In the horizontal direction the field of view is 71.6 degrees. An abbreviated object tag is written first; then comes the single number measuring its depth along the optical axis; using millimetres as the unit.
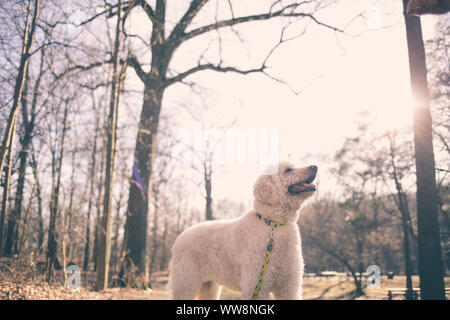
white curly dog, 2893
